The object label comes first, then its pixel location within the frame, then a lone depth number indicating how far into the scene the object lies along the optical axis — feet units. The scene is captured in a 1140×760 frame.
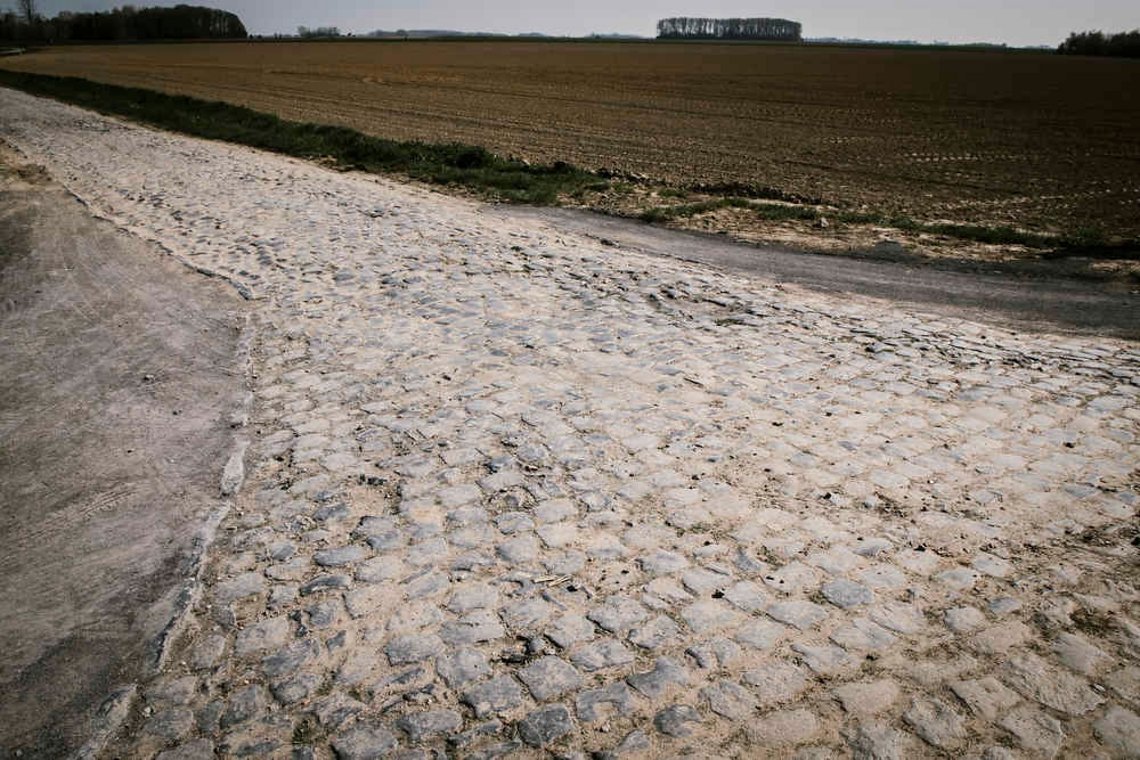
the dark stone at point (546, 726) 10.08
